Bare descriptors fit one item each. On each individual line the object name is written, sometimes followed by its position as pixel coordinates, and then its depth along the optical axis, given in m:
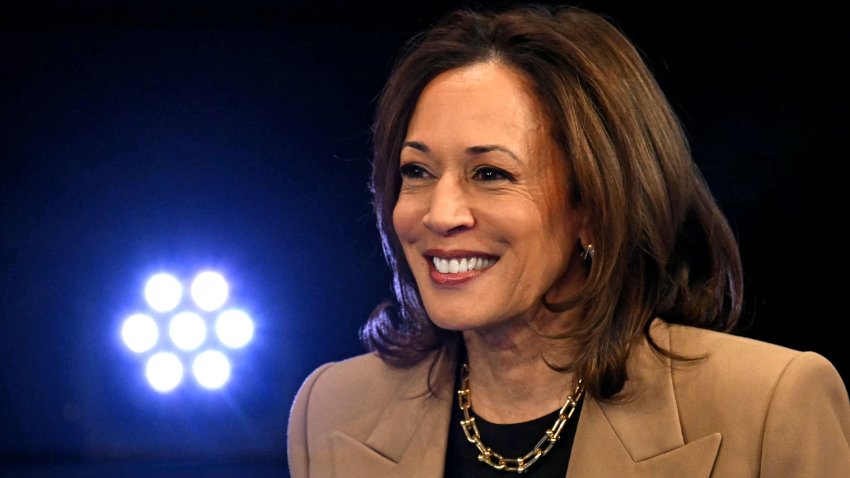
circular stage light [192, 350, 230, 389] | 7.19
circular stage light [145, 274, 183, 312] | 7.27
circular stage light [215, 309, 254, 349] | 7.18
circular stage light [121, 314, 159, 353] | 7.28
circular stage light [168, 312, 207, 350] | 7.21
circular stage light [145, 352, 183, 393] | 7.23
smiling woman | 4.18
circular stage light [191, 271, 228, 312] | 7.20
